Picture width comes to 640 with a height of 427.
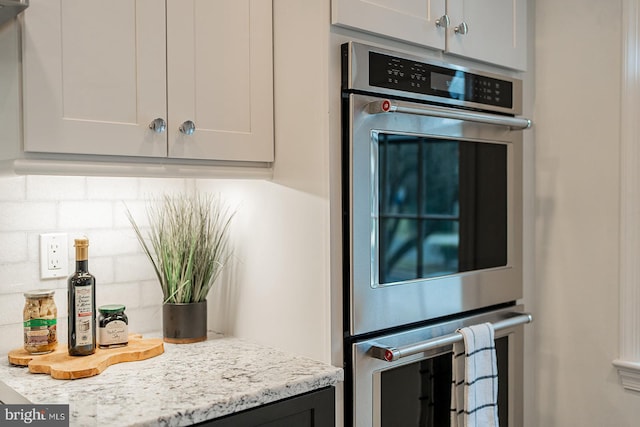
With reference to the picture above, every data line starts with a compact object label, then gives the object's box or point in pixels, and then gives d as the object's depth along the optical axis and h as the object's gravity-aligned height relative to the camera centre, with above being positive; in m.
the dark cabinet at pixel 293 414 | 1.27 -0.45
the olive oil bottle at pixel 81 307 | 1.50 -0.24
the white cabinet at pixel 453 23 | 1.55 +0.53
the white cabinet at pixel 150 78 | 1.29 +0.31
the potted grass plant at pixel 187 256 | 1.71 -0.13
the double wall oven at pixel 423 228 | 1.53 -0.06
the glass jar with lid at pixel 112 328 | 1.57 -0.31
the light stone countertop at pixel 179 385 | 1.19 -0.39
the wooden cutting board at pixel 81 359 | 1.39 -0.36
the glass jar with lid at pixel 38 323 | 1.52 -0.28
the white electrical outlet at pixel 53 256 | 1.66 -0.12
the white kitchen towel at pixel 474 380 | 1.72 -0.50
